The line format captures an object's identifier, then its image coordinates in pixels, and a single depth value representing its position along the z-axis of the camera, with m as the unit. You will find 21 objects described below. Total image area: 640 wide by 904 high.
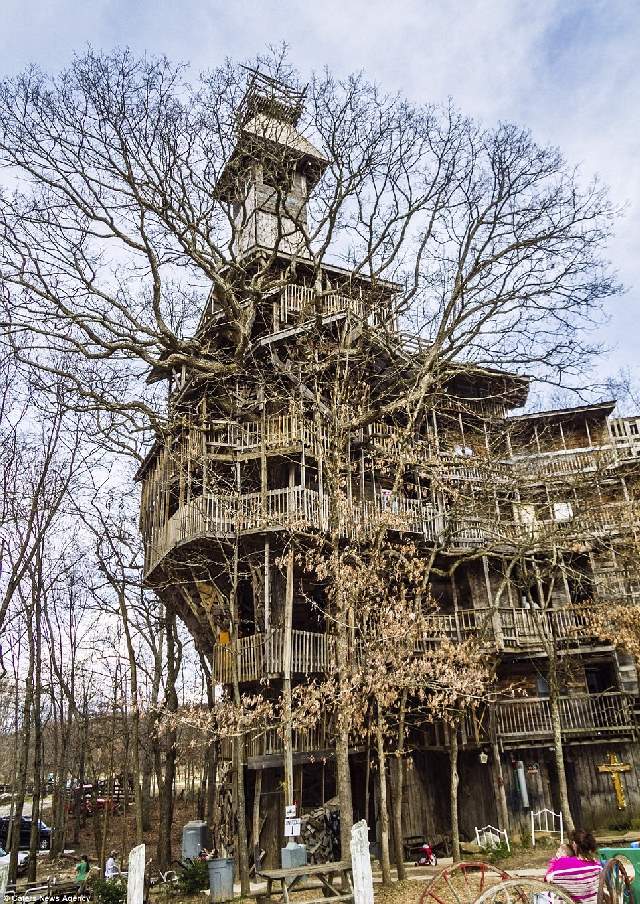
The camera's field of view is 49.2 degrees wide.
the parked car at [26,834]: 31.73
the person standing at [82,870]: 18.06
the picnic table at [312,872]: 11.52
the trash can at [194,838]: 22.11
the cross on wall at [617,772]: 22.95
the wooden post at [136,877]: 9.93
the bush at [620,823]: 22.38
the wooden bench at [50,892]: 15.88
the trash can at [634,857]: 7.83
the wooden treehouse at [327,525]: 20.25
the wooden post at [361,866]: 8.93
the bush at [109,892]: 14.25
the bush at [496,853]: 17.55
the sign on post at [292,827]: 13.82
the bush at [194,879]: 16.42
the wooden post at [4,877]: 11.48
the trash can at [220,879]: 15.58
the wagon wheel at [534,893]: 5.92
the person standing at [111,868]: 18.83
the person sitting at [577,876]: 7.57
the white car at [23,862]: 26.00
